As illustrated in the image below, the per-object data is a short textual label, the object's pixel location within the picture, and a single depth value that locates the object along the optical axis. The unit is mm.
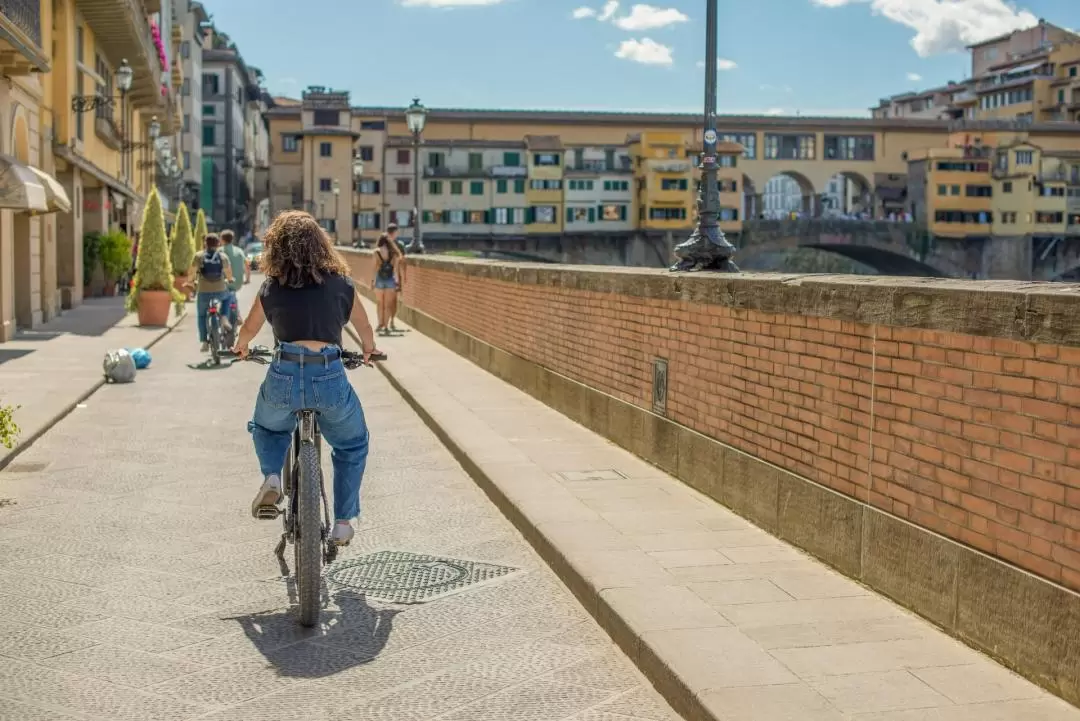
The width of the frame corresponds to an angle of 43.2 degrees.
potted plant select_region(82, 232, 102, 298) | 36562
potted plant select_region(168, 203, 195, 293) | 34219
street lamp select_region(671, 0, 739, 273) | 14148
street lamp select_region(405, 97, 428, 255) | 29938
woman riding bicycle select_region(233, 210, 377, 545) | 6266
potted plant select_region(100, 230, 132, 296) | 36969
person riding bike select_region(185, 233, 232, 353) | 19562
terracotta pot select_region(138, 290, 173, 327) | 26938
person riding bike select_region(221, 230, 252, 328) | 20267
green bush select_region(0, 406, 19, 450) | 9305
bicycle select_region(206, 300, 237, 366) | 19656
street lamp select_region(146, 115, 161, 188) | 47781
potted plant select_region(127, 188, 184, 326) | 27062
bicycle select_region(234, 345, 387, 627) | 5898
